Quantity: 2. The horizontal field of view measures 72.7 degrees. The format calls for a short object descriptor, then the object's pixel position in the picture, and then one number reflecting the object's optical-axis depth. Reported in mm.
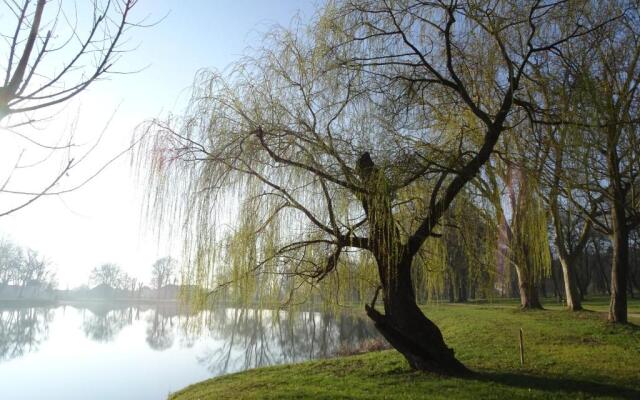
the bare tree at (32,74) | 2238
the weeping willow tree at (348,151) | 5035
